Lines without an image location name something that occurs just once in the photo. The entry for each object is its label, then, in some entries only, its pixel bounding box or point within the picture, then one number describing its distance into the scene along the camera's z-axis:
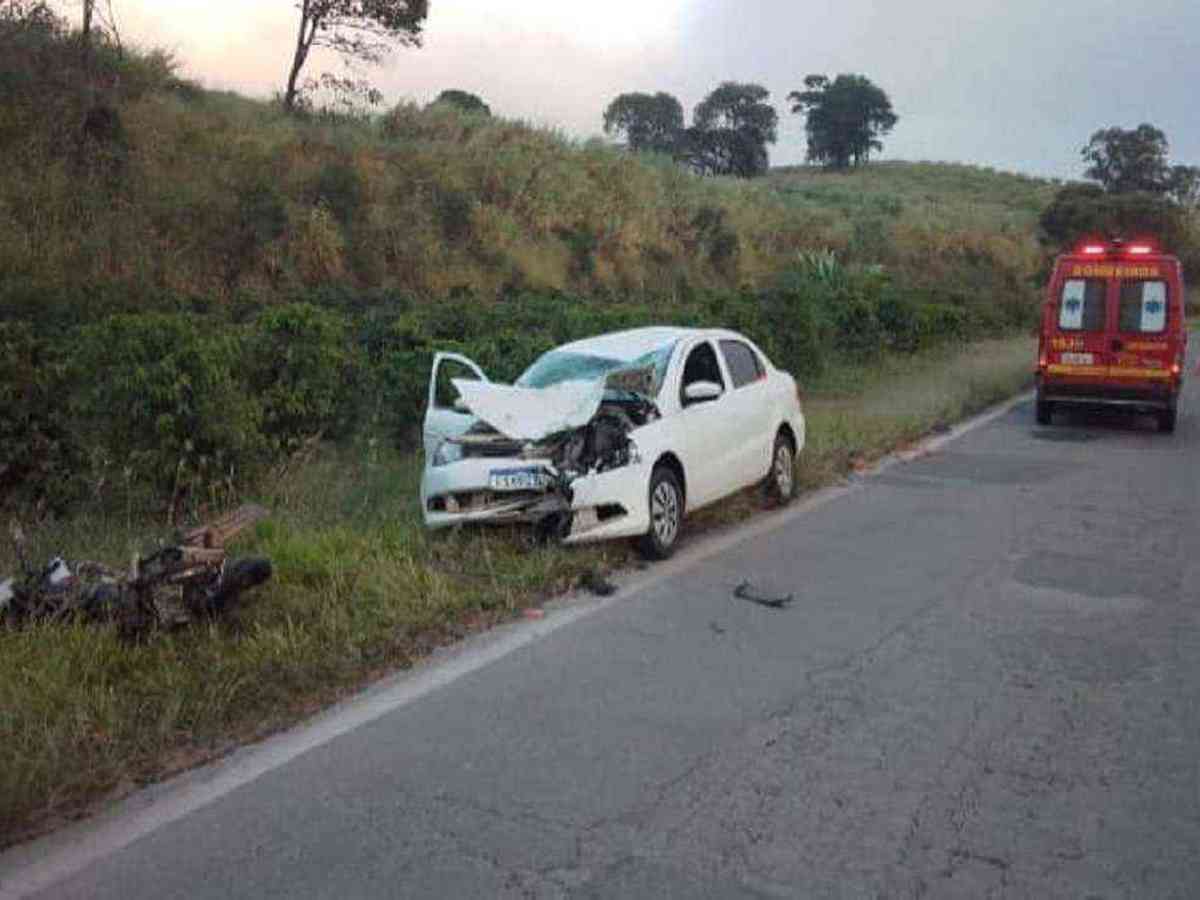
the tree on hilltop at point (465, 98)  39.43
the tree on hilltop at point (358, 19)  28.14
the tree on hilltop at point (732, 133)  79.12
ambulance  17.23
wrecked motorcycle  6.23
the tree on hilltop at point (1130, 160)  77.00
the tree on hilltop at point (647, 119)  79.69
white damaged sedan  8.42
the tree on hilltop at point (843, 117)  90.56
